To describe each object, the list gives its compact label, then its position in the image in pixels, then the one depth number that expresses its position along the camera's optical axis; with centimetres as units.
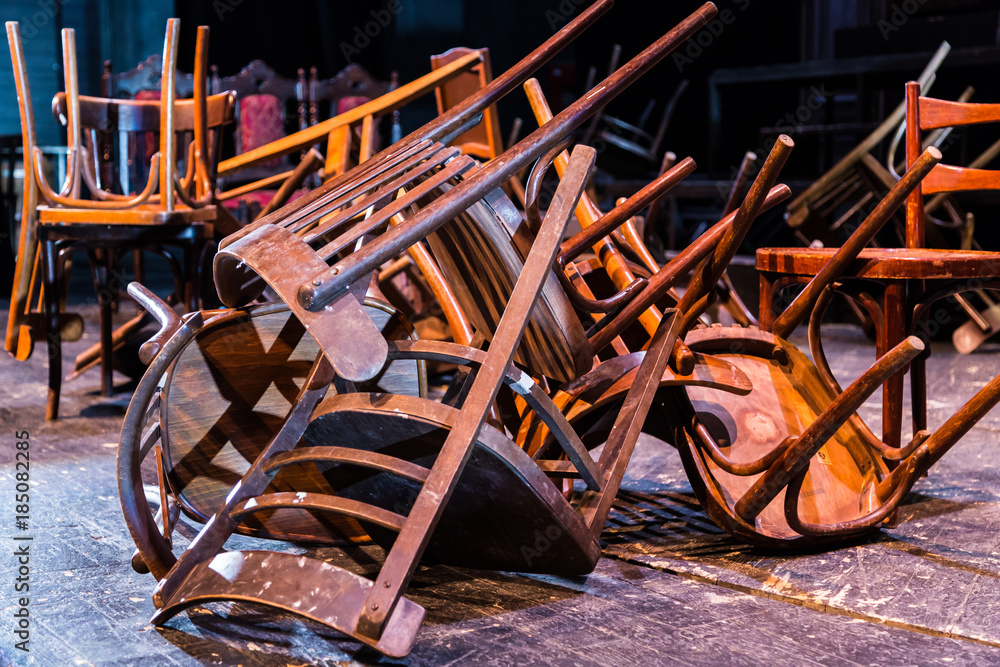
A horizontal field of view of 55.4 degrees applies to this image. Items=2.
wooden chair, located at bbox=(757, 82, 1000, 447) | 193
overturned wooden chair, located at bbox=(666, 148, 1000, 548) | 173
